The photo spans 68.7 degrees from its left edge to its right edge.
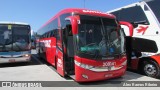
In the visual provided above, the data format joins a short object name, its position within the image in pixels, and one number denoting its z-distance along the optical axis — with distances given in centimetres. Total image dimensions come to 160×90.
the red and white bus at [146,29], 496
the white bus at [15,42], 694
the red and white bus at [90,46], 418
